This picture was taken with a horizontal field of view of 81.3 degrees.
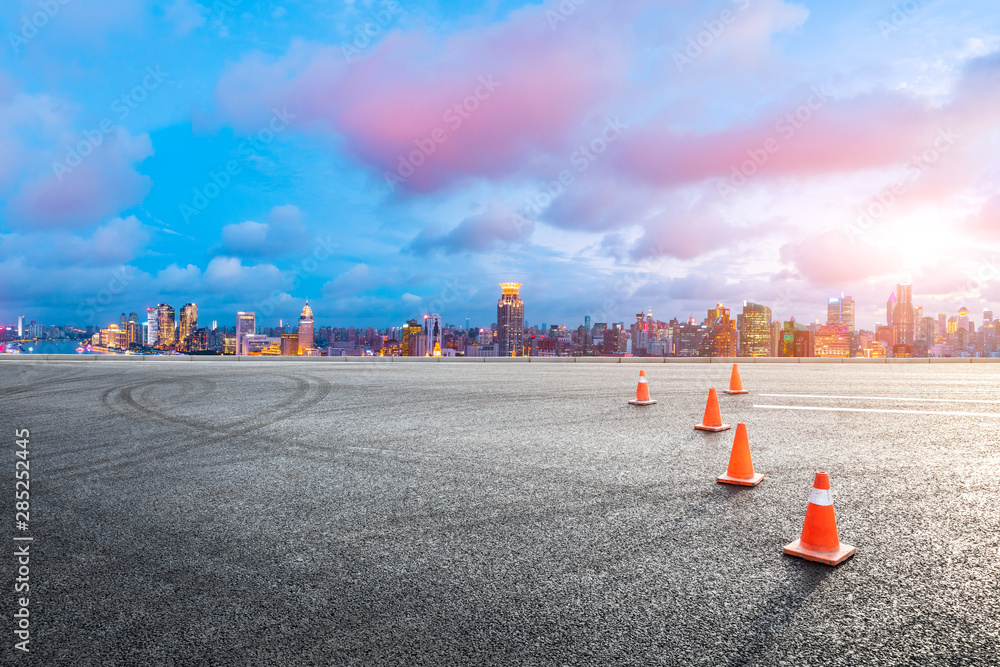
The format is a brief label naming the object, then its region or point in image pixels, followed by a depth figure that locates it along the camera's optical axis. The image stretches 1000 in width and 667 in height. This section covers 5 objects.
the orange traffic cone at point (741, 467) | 5.64
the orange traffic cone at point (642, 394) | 11.30
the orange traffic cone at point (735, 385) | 13.11
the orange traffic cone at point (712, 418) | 8.50
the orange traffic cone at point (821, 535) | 3.86
